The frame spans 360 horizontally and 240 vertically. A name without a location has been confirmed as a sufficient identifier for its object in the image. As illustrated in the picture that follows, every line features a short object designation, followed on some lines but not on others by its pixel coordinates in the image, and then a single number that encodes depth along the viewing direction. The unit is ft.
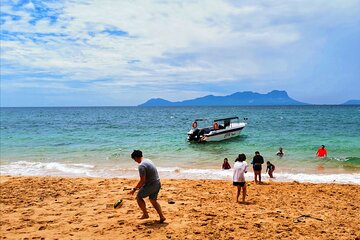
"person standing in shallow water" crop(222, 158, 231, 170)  56.79
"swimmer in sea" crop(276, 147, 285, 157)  70.64
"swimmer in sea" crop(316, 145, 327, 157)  67.92
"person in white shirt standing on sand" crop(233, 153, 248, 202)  32.76
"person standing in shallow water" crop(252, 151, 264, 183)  45.14
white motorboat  99.09
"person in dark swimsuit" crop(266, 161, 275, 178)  49.65
